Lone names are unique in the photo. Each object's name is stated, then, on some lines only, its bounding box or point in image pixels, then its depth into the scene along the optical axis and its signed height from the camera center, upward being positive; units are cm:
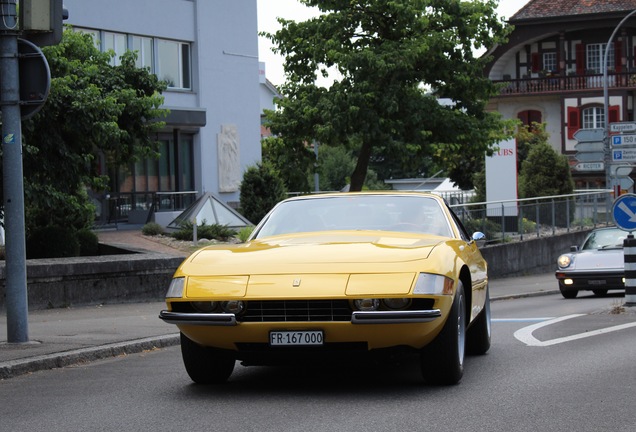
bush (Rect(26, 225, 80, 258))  2033 -84
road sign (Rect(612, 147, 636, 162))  2773 +67
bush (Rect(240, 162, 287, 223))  3262 +1
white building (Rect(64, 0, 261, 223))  3494 +352
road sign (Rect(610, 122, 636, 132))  2756 +132
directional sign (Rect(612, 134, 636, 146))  2731 +100
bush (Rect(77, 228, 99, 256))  2223 -92
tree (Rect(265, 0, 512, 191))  2661 +263
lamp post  3405 +112
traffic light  1059 +165
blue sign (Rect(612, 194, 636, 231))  1648 -44
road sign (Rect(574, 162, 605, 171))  3184 +47
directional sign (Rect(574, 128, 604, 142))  3262 +136
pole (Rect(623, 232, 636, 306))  1588 -124
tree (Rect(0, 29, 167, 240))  1728 +118
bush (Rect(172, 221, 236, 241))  2705 -95
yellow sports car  751 -76
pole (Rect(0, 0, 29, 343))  1061 +40
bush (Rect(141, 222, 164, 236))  2878 -91
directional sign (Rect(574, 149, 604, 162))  3259 +76
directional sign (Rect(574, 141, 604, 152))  3284 +105
